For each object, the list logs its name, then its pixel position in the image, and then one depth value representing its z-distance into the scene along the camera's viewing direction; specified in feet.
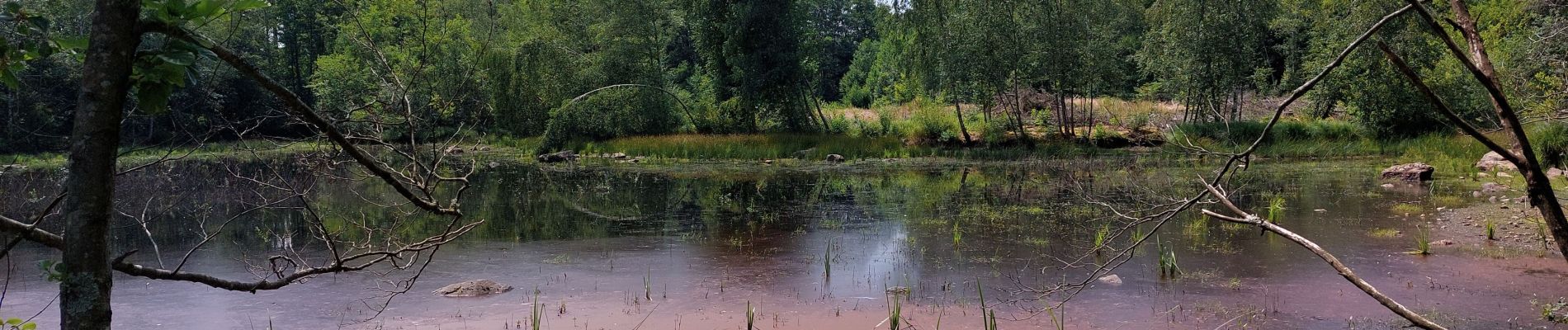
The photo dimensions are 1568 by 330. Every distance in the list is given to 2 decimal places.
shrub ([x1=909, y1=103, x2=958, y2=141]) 83.15
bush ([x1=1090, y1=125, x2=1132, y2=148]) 80.23
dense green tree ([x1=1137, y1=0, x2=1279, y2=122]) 77.82
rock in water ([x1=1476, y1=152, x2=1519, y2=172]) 51.60
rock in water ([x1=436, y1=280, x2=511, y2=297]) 25.80
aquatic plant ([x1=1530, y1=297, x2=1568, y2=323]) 20.44
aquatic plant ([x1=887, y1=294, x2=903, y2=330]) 21.26
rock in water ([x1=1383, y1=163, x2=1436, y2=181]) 51.35
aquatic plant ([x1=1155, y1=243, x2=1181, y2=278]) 27.22
